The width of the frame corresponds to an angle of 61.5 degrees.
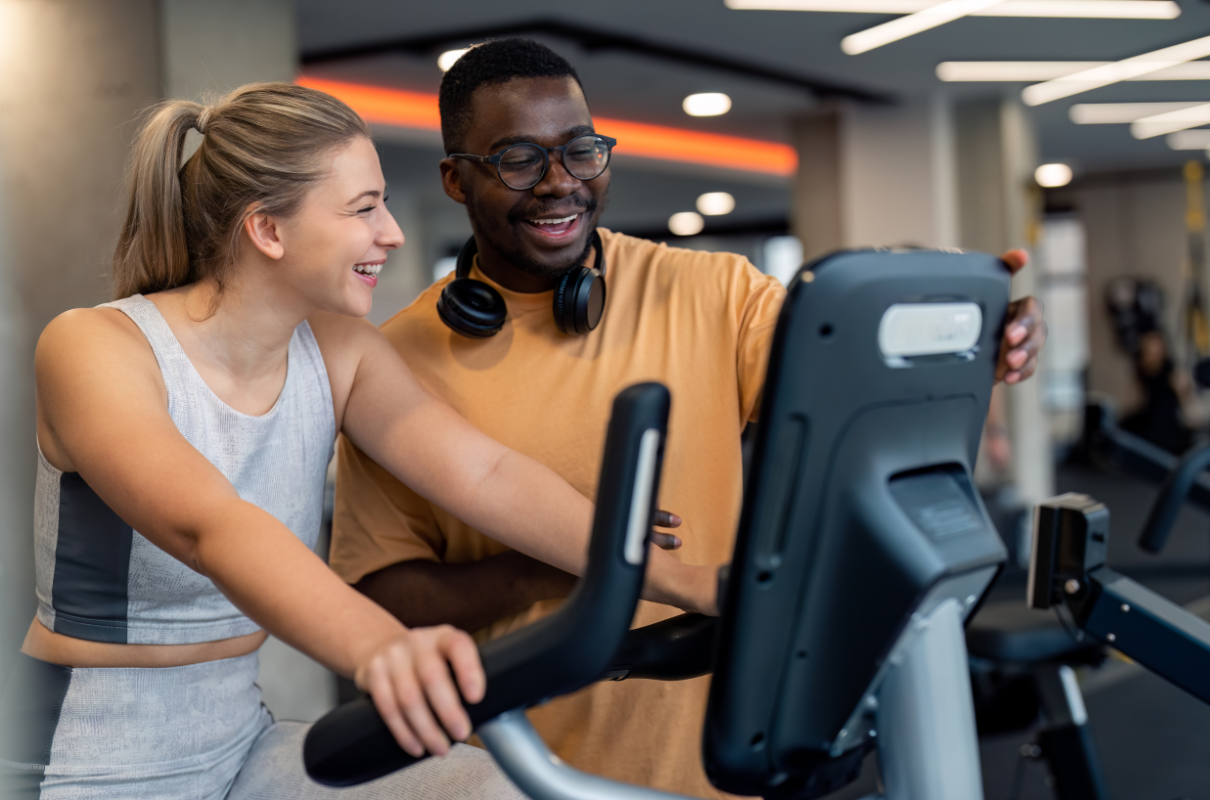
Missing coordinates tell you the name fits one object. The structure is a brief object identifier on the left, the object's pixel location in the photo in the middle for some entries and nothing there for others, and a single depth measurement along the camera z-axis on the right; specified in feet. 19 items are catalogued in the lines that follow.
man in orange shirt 4.04
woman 2.99
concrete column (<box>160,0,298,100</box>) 9.62
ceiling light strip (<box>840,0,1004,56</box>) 14.43
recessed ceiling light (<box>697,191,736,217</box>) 33.96
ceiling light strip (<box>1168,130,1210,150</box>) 27.18
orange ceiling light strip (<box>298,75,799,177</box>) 18.75
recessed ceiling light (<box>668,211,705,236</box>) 40.65
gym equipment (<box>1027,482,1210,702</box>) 3.57
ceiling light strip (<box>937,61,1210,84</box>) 18.19
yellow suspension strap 32.94
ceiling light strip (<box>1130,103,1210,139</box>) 23.59
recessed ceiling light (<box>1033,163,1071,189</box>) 26.05
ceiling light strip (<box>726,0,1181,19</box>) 14.20
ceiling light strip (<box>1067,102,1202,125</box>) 22.62
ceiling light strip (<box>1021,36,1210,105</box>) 17.34
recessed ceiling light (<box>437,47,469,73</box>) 15.79
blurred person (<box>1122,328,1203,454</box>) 31.27
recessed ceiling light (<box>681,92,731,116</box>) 20.10
